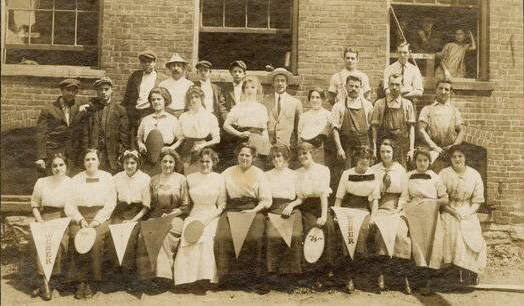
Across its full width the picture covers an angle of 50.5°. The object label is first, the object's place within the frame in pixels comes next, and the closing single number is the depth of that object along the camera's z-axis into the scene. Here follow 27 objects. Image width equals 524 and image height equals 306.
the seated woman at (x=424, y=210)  5.69
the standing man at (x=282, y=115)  6.46
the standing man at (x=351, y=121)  6.40
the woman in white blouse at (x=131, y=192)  5.73
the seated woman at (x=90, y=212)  5.39
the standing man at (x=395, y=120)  6.46
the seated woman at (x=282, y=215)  5.56
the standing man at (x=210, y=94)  6.49
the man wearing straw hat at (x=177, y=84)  6.37
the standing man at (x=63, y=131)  6.28
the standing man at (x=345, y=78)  6.70
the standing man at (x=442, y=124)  6.66
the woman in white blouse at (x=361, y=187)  5.86
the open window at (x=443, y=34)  7.66
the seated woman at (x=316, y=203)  5.63
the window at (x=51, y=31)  7.38
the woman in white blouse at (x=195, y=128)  6.09
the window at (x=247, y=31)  7.43
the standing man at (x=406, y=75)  6.90
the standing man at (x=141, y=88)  6.52
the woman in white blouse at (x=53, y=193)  5.71
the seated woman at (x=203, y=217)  5.41
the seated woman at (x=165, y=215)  5.44
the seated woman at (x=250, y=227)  5.52
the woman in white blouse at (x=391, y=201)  5.65
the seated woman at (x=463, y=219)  5.75
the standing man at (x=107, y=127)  6.24
